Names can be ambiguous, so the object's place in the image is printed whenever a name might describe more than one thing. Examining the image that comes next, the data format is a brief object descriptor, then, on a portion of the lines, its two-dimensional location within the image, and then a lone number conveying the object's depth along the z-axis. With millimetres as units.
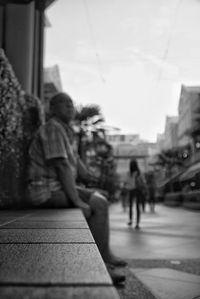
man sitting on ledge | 2539
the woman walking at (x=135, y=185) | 8828
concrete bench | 577
